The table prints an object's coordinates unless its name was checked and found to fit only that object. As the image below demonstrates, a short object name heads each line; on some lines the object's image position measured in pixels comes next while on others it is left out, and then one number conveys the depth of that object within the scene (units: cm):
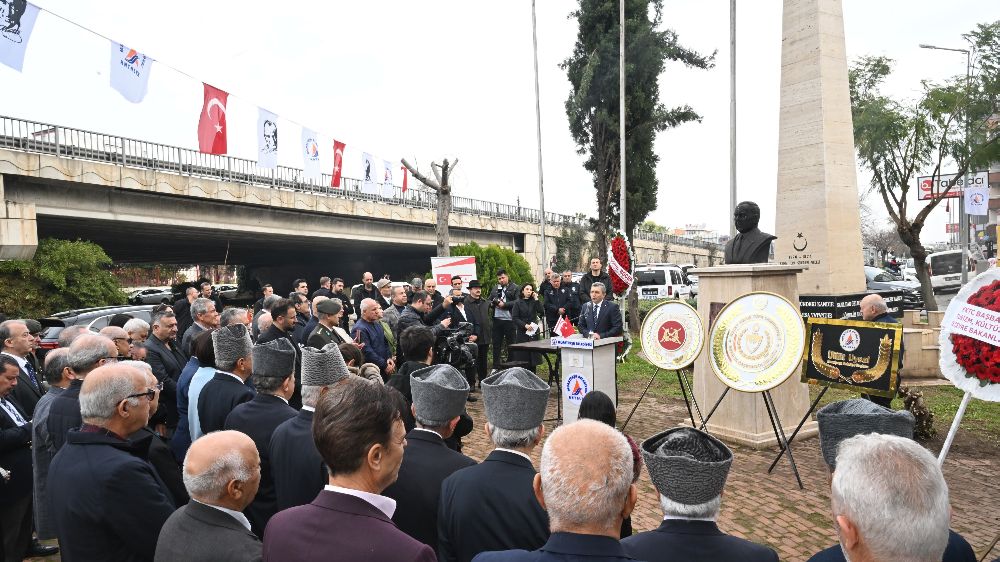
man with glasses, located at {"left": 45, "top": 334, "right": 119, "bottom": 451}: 369
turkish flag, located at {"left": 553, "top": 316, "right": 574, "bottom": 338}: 767
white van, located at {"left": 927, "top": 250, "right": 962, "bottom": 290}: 2959
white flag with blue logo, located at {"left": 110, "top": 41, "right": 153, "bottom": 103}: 1127
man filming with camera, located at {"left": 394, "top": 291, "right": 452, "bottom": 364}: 879
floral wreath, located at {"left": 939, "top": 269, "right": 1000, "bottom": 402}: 429
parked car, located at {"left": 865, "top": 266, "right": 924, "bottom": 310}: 2175
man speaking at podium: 848
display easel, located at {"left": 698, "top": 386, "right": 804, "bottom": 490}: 571
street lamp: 2000
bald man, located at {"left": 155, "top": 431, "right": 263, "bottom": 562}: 209
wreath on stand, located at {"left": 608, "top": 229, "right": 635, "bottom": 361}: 1369
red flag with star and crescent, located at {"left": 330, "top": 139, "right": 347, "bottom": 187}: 1981
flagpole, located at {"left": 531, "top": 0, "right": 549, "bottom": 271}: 2273
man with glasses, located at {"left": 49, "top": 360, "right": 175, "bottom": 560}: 241
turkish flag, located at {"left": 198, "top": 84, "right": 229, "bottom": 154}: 1399
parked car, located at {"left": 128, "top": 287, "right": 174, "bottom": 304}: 2983
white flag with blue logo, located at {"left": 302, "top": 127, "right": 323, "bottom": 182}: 1852
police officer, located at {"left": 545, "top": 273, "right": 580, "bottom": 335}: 1168
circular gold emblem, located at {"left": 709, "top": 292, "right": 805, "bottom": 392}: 574
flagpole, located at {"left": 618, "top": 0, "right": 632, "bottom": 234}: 1803
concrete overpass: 1641
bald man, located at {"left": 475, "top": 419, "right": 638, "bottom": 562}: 164
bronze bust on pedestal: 748
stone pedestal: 695
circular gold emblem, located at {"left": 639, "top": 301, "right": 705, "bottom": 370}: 689
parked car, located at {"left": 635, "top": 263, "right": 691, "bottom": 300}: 3304
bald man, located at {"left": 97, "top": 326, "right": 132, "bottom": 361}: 530
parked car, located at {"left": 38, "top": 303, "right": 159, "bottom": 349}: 1035
